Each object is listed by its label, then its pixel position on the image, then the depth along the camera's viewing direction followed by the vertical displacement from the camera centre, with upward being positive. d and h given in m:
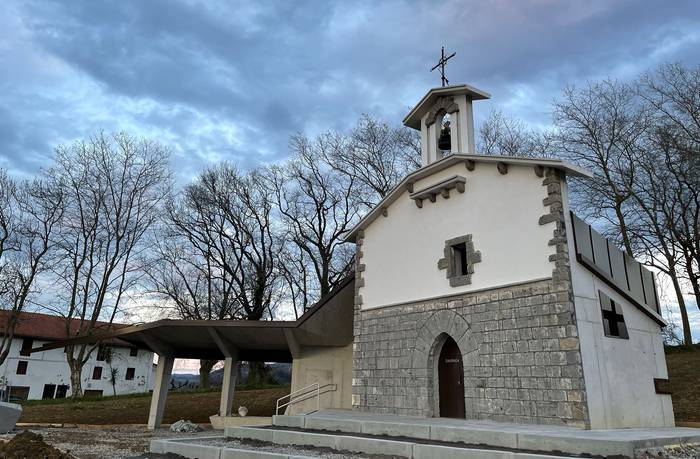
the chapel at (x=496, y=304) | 8.84 +1.60
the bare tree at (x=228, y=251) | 27.81 +6.99
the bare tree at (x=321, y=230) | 27.00 +8.08
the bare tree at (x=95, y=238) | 24.47 +6.64
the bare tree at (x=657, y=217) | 19.28 +6.65
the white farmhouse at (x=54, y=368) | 36.54 +0.37
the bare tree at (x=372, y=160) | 25.41 +11.23
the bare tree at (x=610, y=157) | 19.41 +8.91
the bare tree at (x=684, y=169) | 17.80 +7.94
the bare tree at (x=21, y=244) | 23.30 +5.88
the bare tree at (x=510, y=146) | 21.47 +10.96
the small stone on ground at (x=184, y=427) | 13.51 -1.38
